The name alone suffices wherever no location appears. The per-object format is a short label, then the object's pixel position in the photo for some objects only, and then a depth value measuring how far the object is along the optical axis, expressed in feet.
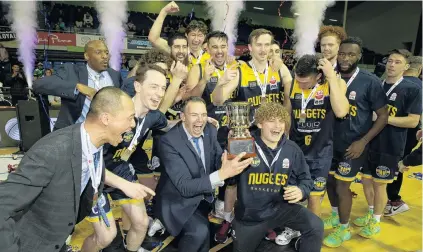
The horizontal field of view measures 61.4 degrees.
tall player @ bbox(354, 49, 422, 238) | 13.70
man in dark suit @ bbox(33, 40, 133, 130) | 11.85
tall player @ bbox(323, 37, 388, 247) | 12.35
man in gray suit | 5.98
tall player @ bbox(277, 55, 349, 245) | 11.85
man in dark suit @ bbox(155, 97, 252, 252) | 10.38
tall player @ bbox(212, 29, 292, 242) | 12.22
